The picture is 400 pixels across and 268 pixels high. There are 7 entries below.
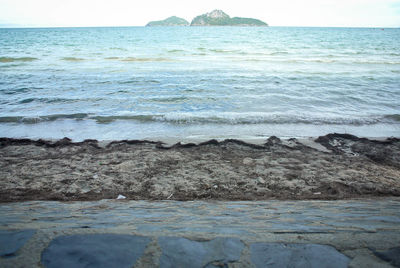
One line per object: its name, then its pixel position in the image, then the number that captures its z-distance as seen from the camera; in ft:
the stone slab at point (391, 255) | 4.39
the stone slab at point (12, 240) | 4.60
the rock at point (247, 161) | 15.92
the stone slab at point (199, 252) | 4.55
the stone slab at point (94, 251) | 4.48
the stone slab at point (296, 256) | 4.52
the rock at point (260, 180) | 13.51
